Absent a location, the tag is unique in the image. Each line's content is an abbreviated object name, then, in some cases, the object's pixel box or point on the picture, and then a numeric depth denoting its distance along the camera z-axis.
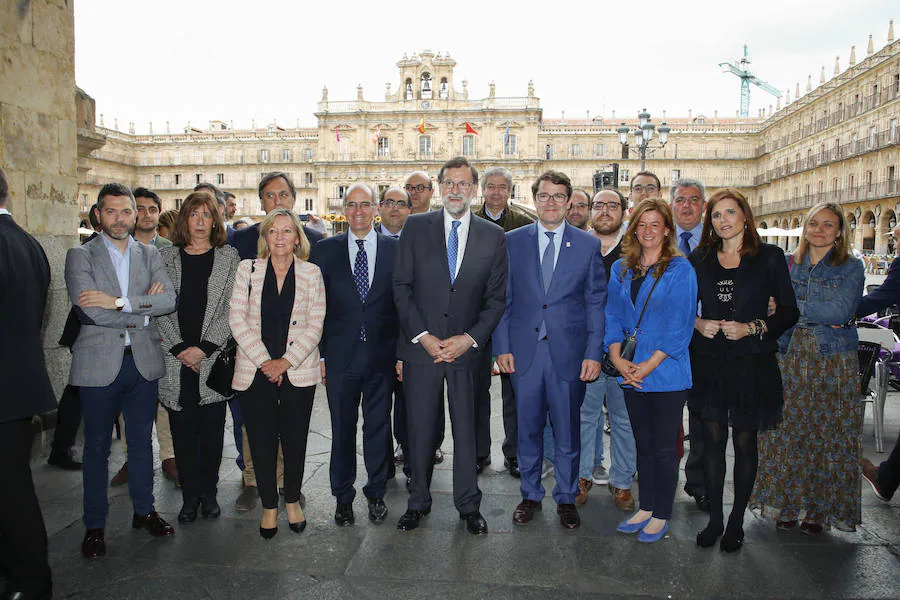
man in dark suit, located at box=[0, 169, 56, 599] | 2.45
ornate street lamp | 15.27
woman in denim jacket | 3.19
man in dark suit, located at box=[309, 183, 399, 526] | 3.41
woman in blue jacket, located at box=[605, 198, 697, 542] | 3.07
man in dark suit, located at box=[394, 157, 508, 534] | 3.28
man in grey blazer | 3.01
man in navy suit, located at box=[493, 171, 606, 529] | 3.37
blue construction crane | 85.31
